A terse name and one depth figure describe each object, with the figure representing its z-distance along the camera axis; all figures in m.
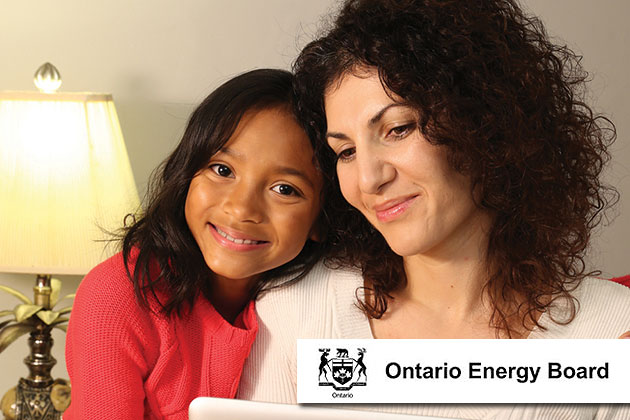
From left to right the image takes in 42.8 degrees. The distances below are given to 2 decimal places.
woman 1.10
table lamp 1.67
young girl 1.22
